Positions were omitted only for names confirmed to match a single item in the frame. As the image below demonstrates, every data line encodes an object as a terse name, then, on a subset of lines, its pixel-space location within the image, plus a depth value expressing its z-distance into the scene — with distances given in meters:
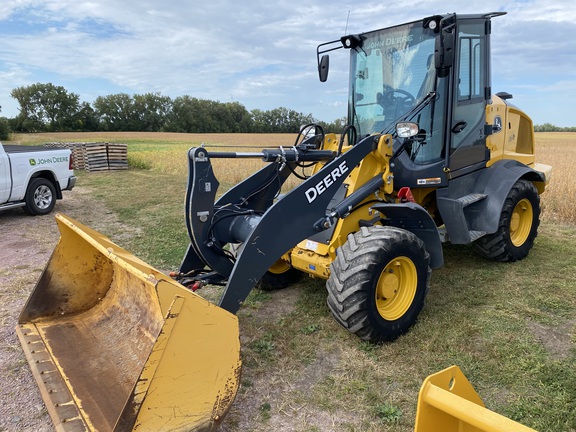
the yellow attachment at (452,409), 1.61
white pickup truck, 8.77
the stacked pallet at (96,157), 18.22
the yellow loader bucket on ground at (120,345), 2.43
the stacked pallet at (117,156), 18.78
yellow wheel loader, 3.59
